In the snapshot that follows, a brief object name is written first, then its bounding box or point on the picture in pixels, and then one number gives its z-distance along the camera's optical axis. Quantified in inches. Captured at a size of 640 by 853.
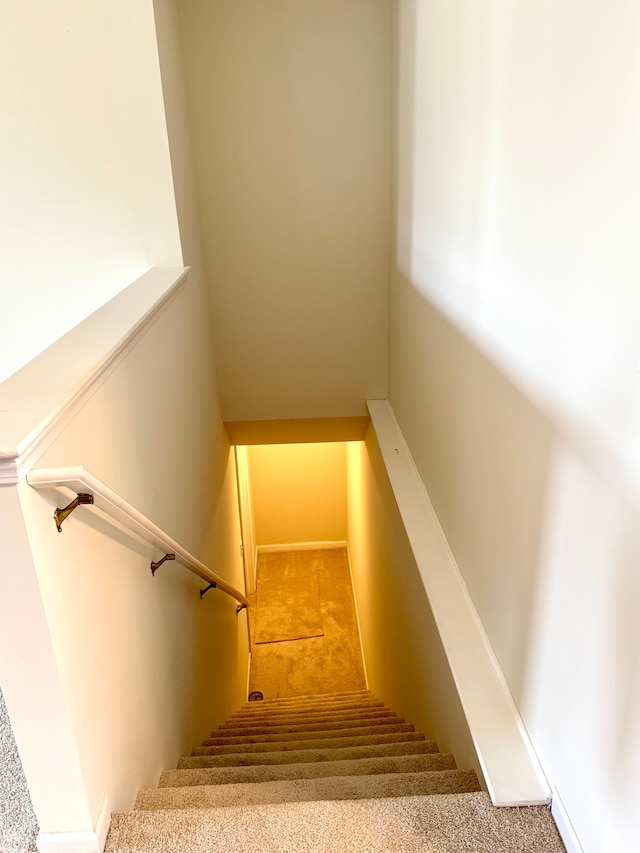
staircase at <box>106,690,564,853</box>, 55.9
